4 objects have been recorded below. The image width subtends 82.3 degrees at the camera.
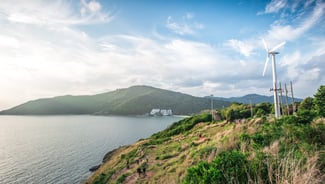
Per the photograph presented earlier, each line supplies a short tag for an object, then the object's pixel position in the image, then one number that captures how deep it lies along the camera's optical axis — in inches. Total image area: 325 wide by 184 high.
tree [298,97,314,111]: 1376.7
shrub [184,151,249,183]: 168.6
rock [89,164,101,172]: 1248.2
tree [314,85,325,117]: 1157.8
